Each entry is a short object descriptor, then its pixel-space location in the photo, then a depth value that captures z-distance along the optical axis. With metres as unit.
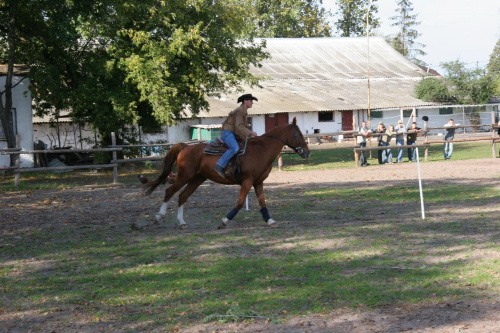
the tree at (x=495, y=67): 57.23
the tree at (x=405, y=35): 89.44
